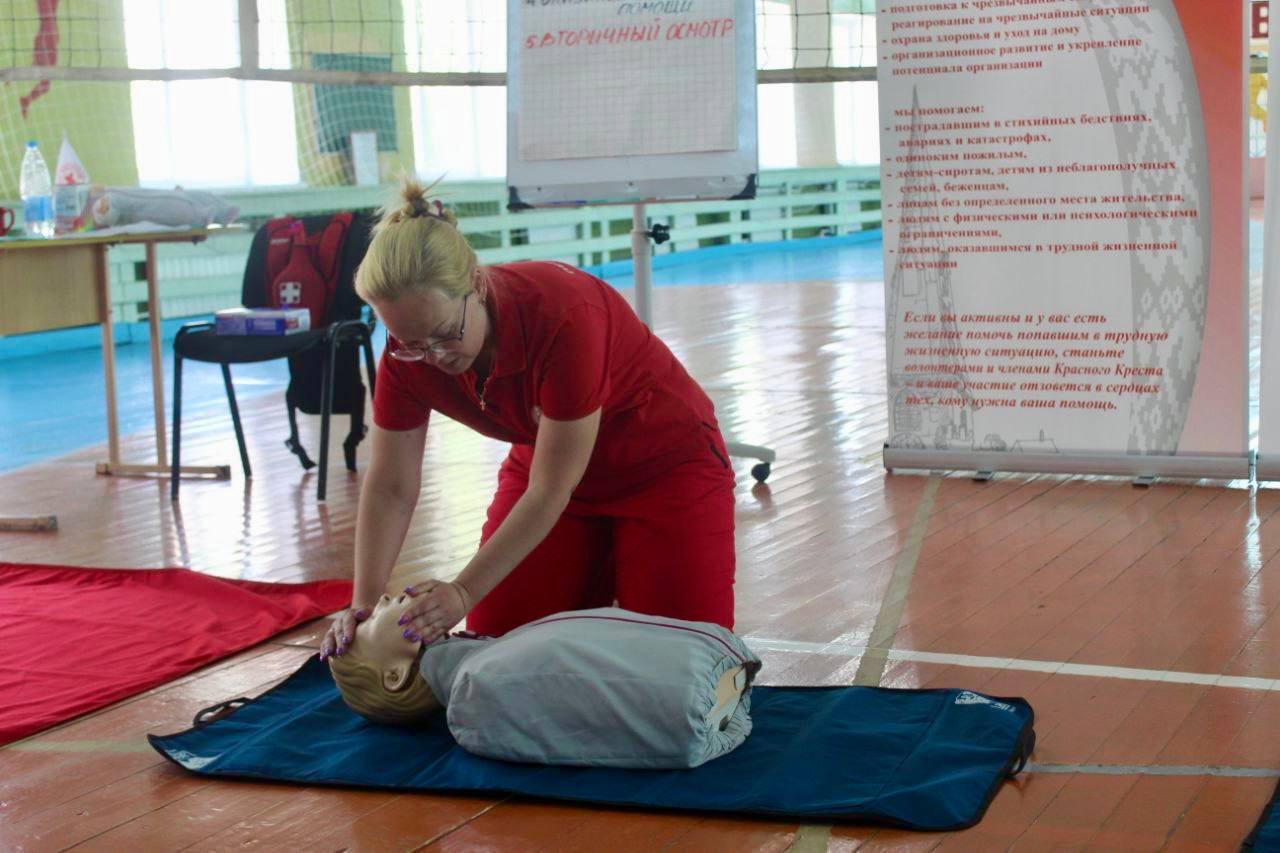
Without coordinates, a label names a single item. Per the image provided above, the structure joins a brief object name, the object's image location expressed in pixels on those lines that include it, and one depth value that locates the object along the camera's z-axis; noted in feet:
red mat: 9.16
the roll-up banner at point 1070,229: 13.24
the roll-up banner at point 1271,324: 13.10
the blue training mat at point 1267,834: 6.30
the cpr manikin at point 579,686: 7.29
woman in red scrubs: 7.14
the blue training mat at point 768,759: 6.93
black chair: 14.47
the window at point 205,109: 29.27
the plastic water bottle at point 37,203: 14.71
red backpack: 15.42
